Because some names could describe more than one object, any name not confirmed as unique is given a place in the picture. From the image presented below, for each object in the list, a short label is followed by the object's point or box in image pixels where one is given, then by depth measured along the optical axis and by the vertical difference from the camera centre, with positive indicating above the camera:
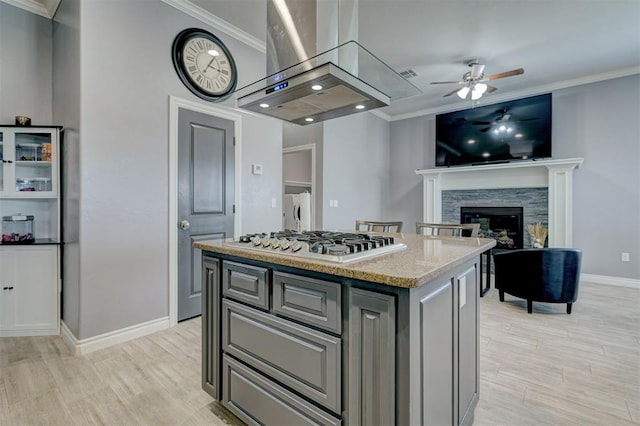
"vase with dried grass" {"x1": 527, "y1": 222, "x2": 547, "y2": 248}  4.49 -0.33
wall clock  2.82 +1.42
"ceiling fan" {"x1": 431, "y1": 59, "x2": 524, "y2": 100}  3.73 +1.65
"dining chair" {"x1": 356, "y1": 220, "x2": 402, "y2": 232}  2.86 -0.12
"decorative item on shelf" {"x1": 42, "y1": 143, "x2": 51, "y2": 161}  2.64 +0.51
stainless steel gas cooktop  1.18 -0.15
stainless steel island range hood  1.48 +0.72
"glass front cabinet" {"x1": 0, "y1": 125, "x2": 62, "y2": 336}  2.55 -0.31
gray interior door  2.85 +0.20
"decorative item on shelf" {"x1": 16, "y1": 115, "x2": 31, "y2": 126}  2.58 +0.75
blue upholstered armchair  2.98 -0.61
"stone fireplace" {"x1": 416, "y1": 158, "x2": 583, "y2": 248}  4.39 +0.35
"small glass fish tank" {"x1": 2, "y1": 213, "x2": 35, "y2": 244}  2.60 -0.17
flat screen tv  4.57 +1.28
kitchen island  0.98 -0.48
